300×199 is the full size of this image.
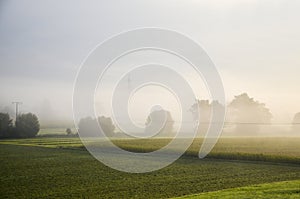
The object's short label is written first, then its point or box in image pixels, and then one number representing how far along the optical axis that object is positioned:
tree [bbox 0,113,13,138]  142.00
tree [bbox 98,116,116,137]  159.75
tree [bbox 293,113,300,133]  157.95
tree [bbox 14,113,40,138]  144.88
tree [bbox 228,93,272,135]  162.88
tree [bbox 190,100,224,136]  152.88
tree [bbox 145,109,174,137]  118.62
